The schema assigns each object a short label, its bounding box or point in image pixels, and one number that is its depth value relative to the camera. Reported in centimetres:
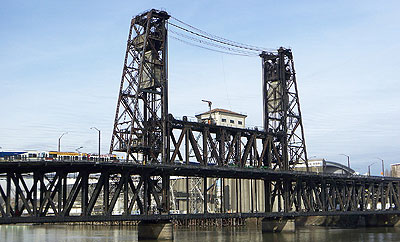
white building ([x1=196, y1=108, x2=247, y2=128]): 15300
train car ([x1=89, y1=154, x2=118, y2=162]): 7216
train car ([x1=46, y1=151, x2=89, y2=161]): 8421
